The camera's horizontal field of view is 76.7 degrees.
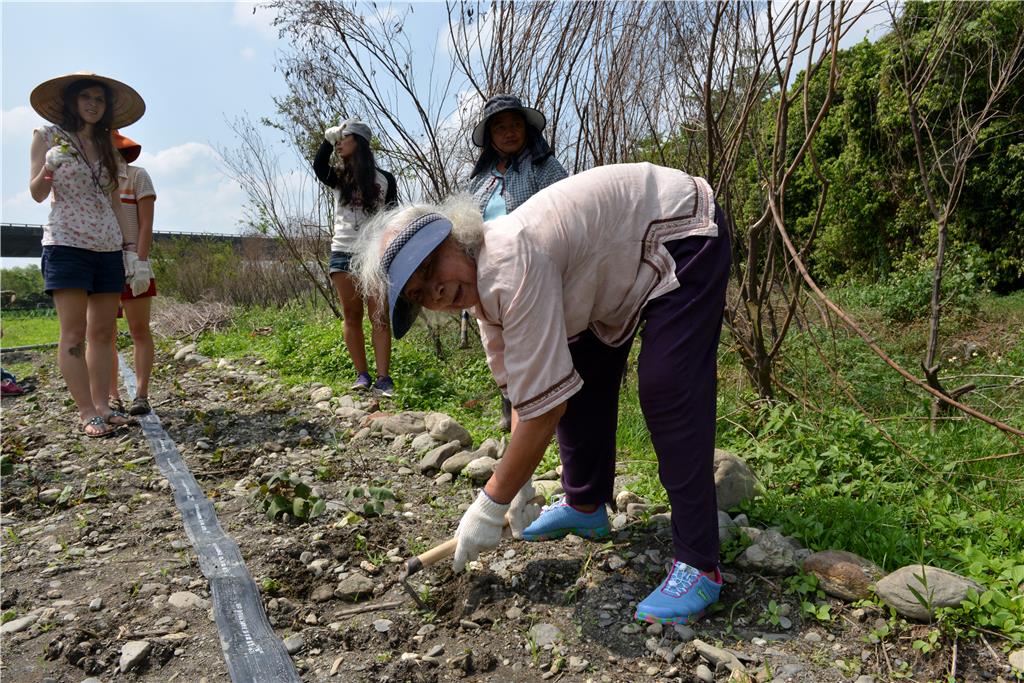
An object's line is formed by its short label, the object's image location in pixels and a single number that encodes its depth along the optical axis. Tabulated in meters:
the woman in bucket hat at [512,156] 2.94
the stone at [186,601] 1.99
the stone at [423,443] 3.22
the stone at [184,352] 7.47
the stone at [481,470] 2.79
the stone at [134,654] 1.72
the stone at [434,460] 3.00
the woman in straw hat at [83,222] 3.36
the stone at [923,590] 1.67
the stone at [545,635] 1.79
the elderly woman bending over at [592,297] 1.61
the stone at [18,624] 1.89
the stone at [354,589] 2.05
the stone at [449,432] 3.25
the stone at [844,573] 1.81
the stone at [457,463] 2.93
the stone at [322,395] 4.43
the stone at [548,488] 2.58
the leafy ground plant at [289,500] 2.50
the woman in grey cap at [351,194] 4.00
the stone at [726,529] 2.10
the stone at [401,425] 3.52
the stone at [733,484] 2.30
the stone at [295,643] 1.81
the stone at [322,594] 2.05
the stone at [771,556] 1.95
